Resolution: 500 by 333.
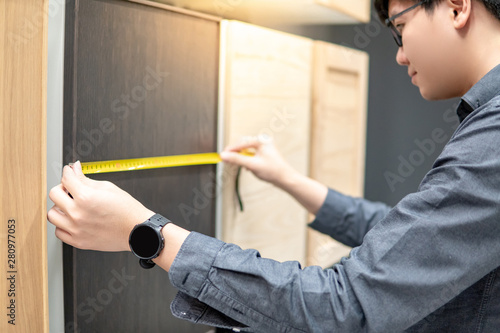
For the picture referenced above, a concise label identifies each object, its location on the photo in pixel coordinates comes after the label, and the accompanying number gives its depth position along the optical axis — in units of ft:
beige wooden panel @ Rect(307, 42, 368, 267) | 4.46
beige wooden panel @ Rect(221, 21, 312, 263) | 3.51
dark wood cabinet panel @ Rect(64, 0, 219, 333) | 2.56
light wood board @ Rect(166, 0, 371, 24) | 3.73
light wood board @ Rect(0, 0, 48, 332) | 2.26
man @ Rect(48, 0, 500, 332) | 2.10
